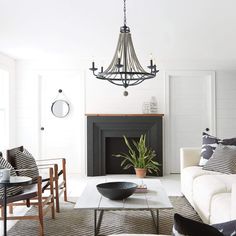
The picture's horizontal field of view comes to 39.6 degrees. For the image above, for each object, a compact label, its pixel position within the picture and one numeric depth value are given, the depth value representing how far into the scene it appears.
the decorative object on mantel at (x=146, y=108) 6.49
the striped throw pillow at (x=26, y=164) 3.81
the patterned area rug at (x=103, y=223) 3.30
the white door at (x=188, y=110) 6.64
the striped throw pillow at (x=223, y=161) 3.98
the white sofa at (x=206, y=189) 2.71
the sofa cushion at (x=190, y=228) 1.28
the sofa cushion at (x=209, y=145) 4.37
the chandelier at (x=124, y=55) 3.15
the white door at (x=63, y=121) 6.58
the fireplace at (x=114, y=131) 6.38
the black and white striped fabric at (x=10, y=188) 3.20
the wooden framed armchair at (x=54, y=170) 3.82
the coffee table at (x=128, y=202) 2.84
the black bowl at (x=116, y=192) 3.00
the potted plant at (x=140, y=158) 6.12
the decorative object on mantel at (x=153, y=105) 6.50
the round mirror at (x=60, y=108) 6.58
